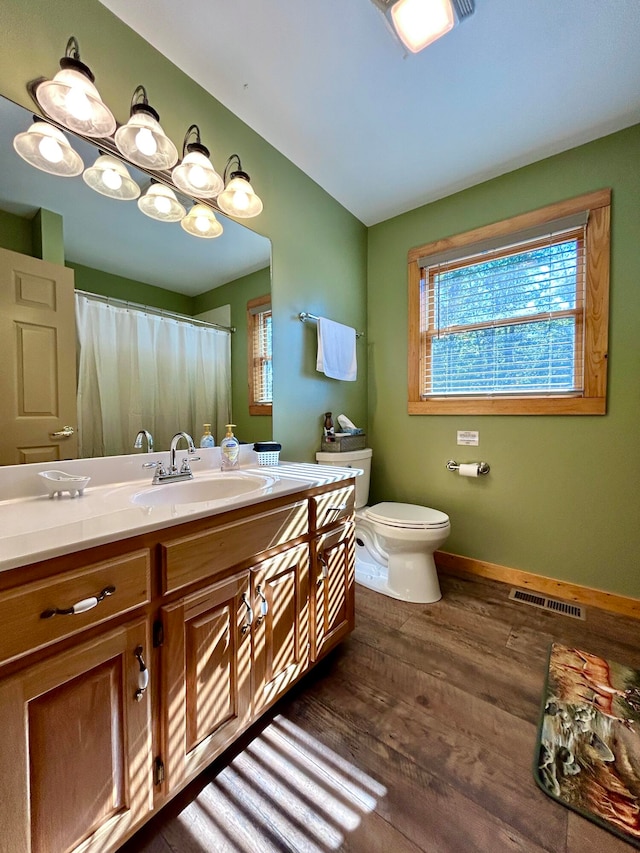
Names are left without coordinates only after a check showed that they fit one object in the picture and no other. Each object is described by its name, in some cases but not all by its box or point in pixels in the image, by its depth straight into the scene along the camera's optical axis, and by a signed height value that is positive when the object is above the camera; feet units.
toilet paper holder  6.96 -1.09
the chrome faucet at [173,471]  4.10 -0.70
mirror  3.38 +2.31
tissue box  7.02 -0.60
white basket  5.50 -0.68
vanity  2.01 -1.74
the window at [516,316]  5.94 +1.98
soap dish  3.31 -0.67
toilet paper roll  6.94 -1.12
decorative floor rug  3.00 -3.43
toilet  5.99 -2.48
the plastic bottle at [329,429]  7.08 -0.29
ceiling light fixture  3.69 +4.46
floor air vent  5.89 -3.42
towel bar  6.54 +1.93
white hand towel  6.79 +1.37
